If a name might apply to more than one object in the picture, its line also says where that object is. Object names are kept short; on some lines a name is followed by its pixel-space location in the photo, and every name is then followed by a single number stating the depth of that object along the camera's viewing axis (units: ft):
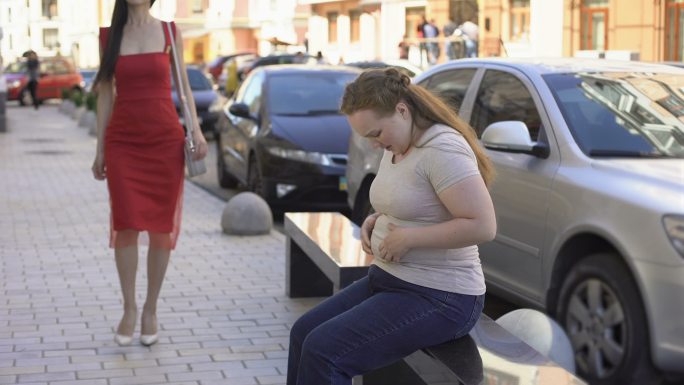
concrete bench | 12.41
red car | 139.03
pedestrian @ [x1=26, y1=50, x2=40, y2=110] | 133.39
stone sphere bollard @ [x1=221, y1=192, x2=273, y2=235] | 33.19
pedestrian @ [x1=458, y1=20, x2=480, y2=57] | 111.14
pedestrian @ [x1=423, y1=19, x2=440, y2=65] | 123.77
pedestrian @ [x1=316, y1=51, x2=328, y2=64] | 114.52
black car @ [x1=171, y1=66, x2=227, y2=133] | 75.58
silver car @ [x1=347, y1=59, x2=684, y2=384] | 17.07
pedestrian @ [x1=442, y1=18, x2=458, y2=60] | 114.83
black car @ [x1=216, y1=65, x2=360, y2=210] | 36.68
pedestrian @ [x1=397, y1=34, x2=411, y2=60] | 138.21
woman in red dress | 20.04
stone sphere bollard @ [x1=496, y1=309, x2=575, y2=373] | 15.80
